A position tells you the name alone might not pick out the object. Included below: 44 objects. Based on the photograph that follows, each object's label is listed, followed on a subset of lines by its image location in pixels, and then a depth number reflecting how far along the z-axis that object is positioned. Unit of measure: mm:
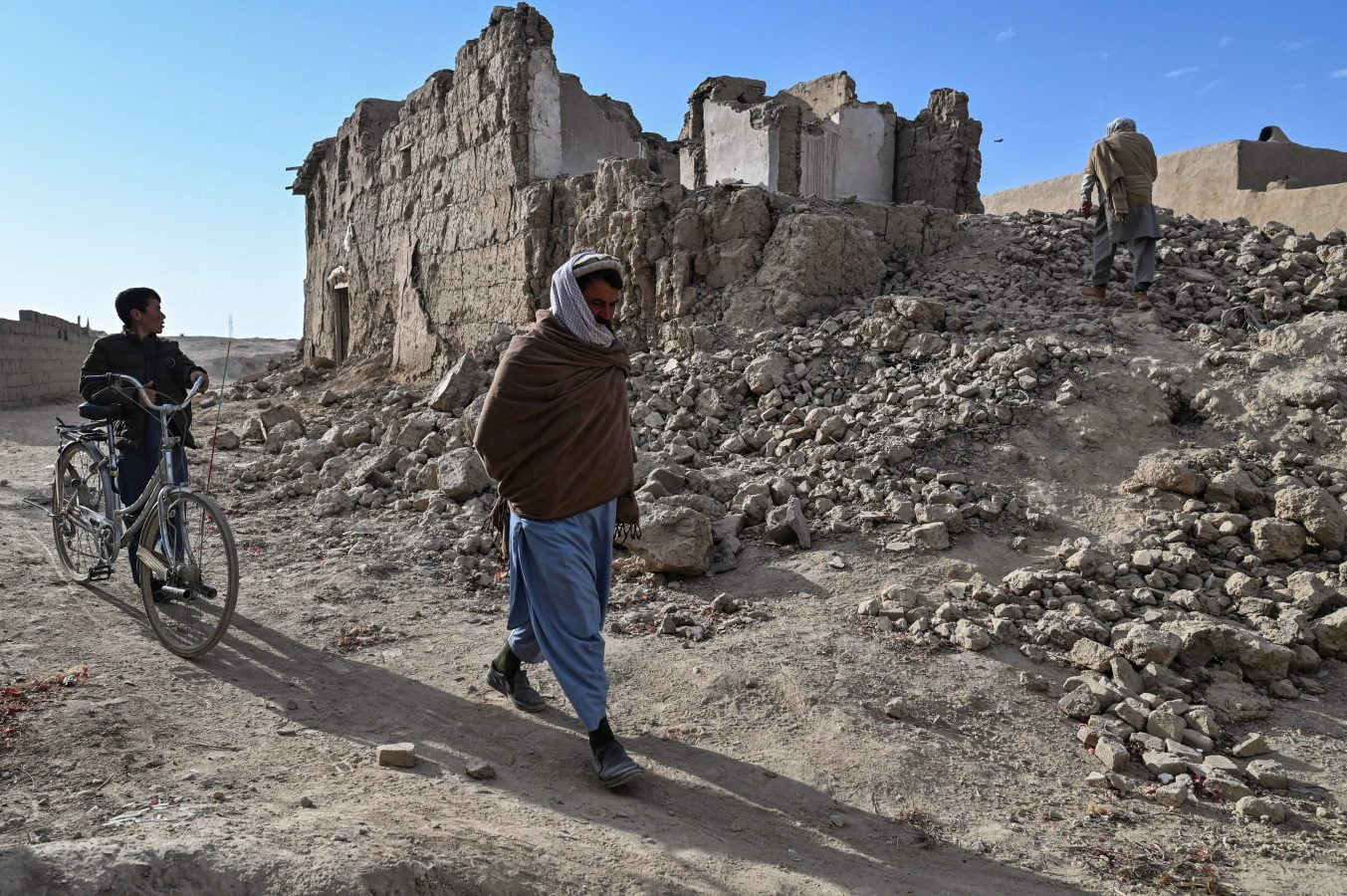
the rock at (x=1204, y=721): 2898
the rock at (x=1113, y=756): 2740
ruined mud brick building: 6973
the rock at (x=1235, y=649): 3191
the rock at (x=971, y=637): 3379
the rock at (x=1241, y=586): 3568
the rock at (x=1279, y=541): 3756
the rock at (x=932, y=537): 4051
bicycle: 3400
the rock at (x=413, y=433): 6367
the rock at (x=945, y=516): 4145
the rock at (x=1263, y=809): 2482
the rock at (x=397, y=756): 2527
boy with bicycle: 3859
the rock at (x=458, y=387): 6891
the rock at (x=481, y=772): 2506
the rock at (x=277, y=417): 8180
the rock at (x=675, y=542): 4133
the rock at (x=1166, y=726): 2857
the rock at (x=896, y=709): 3004
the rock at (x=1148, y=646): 3184
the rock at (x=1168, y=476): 4133
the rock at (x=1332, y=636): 3330
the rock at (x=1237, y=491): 4032
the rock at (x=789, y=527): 4320
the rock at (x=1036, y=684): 3150
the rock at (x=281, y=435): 7695
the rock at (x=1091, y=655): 3223
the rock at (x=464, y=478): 5262
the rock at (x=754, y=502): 4555
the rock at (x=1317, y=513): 3760
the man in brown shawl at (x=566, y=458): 2623
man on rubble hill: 6008
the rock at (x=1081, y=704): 3010
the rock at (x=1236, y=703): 3035
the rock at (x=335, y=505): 5676
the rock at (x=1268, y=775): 2652
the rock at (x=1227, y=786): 2584
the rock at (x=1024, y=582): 3664
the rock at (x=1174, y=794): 2541
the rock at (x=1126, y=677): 3127
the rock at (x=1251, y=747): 2812
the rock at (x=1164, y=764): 2678
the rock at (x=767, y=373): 5758
